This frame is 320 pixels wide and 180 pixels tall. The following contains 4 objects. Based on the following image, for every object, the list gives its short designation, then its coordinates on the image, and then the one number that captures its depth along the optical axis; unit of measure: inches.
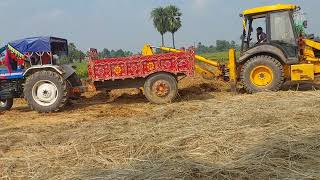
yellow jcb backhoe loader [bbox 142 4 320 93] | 266.5
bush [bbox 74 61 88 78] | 567.6
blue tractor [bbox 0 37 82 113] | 252.7
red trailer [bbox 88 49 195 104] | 258.5
